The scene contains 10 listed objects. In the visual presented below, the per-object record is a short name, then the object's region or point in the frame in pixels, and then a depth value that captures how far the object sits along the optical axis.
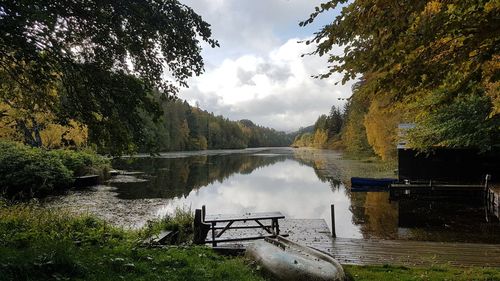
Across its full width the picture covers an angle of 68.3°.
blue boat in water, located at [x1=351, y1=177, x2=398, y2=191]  29.45
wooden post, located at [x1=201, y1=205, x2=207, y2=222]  12.43
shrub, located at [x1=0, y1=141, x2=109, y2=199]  24.31
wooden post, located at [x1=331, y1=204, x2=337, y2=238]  14.09
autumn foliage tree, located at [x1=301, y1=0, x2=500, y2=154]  4.92
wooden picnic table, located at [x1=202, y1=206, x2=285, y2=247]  12.08
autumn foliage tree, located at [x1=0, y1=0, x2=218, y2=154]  7.39
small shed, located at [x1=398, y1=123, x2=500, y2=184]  27.02
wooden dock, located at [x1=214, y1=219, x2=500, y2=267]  10.24
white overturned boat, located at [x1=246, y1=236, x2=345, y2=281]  7.33
